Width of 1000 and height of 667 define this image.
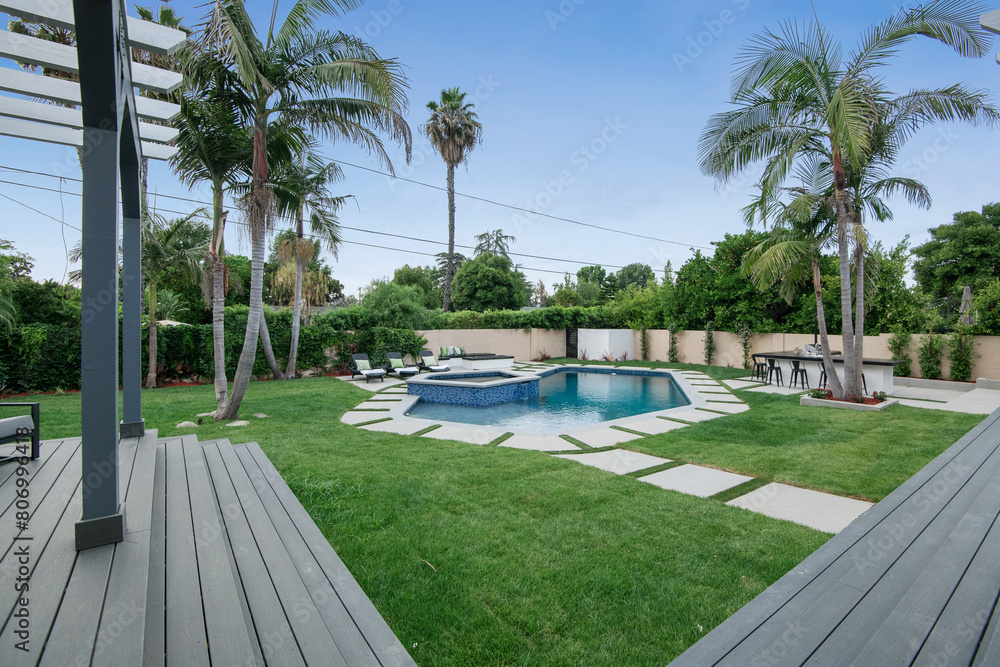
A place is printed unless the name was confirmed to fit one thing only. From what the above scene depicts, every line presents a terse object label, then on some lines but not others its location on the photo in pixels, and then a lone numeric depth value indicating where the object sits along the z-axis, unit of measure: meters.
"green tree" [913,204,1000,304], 22.30
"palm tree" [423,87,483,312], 19.50
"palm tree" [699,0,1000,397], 6.45
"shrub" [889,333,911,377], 11.26
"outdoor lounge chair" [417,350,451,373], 14.04
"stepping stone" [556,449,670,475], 4.71
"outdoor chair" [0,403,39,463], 3.22
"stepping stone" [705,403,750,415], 8.16
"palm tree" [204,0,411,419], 6.04
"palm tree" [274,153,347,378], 11.20
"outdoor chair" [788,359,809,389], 11.02
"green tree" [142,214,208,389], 9.80
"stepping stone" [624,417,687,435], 6.49
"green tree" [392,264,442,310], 35.23
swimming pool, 8.61
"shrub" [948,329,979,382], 10.42
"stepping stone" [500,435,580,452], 5.61
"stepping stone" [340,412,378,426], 7.26
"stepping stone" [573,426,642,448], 5.81
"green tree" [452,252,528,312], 27.25
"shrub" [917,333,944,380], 10.87
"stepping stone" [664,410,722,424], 7.39
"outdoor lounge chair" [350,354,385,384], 12.17
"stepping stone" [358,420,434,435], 6.54
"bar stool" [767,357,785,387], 11.64
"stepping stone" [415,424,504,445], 6.04
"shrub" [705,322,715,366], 15.77
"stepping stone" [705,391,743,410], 9.28
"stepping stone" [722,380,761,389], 11.22
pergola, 1.85
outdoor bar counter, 9.52
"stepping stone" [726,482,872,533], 3.36
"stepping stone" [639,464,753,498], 4.07
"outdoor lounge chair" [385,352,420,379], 12.84
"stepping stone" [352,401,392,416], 8.45
